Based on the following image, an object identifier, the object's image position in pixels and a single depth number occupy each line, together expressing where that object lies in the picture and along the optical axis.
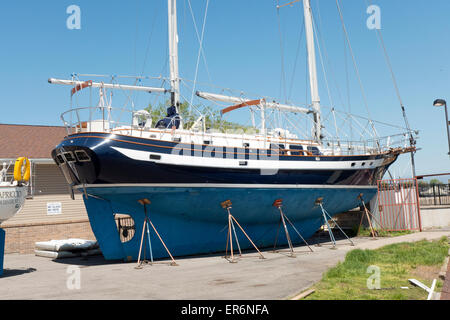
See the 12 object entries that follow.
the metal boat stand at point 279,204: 17.58
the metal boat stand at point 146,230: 14.46
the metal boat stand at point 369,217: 20.95
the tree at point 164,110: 42.19
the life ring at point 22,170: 13.05
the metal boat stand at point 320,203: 19.38
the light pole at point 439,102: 18.64
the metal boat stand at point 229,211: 15.78
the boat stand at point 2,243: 12.77
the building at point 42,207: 20.44
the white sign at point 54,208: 22.42
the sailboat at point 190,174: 14.54
